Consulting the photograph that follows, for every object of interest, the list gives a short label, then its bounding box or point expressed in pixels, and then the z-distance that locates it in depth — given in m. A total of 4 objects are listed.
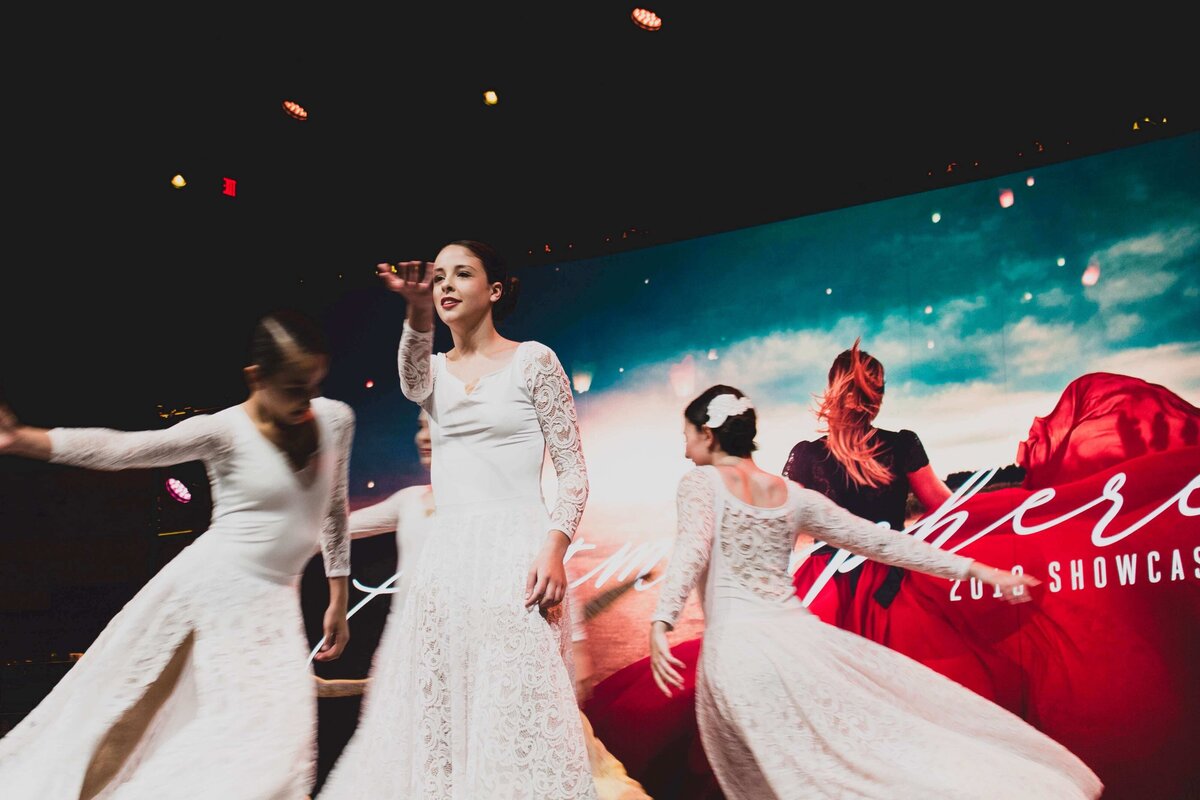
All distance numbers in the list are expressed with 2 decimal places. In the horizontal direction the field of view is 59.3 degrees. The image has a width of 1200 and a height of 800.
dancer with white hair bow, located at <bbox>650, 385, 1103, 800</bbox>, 2.98
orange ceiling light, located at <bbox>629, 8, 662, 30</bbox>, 4.68
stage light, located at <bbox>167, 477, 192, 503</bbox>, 6.23
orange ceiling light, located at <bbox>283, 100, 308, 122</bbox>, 5.64
